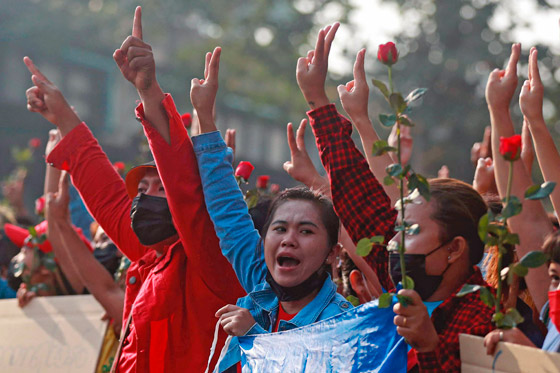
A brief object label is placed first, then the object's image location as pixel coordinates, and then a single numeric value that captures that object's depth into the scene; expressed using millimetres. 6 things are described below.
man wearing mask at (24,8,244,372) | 6164
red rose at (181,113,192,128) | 8361
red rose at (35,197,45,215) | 10931
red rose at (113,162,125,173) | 10625
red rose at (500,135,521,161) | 4109
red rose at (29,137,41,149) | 13406
